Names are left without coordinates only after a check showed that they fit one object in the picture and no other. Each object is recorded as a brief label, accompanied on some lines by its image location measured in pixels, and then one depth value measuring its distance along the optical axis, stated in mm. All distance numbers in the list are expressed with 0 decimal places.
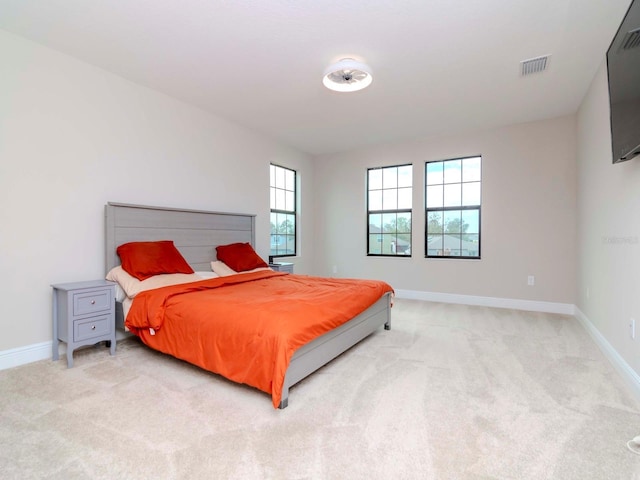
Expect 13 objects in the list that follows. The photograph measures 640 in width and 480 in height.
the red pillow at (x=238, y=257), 3924
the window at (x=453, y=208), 4828
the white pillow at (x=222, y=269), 3834
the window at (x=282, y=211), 5312
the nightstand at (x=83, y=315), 2492
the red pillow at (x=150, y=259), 2938
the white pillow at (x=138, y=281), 2789
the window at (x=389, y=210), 5367
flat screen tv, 1763
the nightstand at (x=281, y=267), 4574
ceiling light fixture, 2768
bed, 2206
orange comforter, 1928
